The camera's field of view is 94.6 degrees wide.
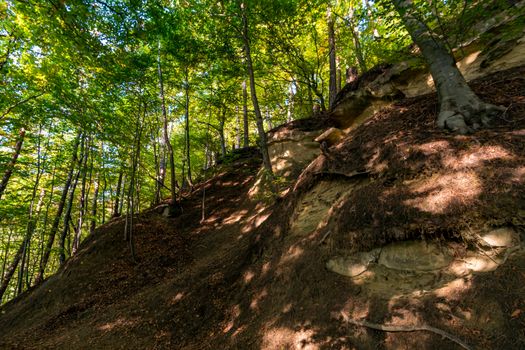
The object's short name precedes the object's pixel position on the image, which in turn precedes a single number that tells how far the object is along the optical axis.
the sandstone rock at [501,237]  3.00
